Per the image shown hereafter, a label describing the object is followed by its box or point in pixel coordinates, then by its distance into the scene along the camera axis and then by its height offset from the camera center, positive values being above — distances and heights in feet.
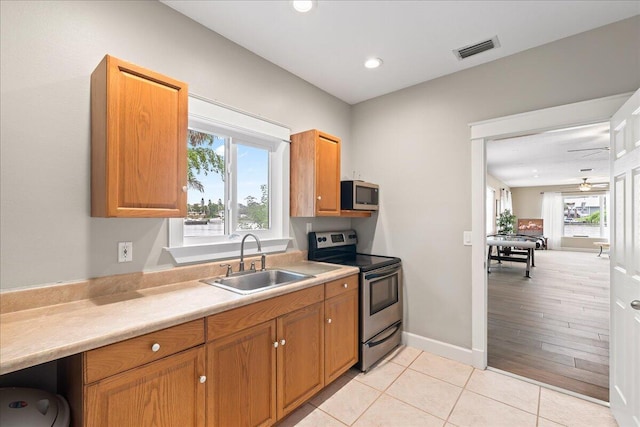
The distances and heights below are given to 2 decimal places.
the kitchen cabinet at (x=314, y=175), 8.59 +1.20
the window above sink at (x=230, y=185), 6.88 +0.80
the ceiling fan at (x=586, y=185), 30.78 +3.22
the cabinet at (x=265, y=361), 4.90 -2.91
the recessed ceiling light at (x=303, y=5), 6.04 +4.47
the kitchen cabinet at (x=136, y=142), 4.66 +1.25
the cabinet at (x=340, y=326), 7.19 -2.99
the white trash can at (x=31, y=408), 3.43 -2.47
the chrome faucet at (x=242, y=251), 7.23 -0.98
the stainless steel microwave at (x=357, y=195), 9.62 +0.63
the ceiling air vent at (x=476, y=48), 7.47 +4.49
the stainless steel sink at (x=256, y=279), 6.80 -1.65
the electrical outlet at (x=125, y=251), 5.52 -0.75
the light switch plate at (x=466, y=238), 8.63 -0.73
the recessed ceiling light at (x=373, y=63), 8.36 +4.49
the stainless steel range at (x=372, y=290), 8.27 -2.38
